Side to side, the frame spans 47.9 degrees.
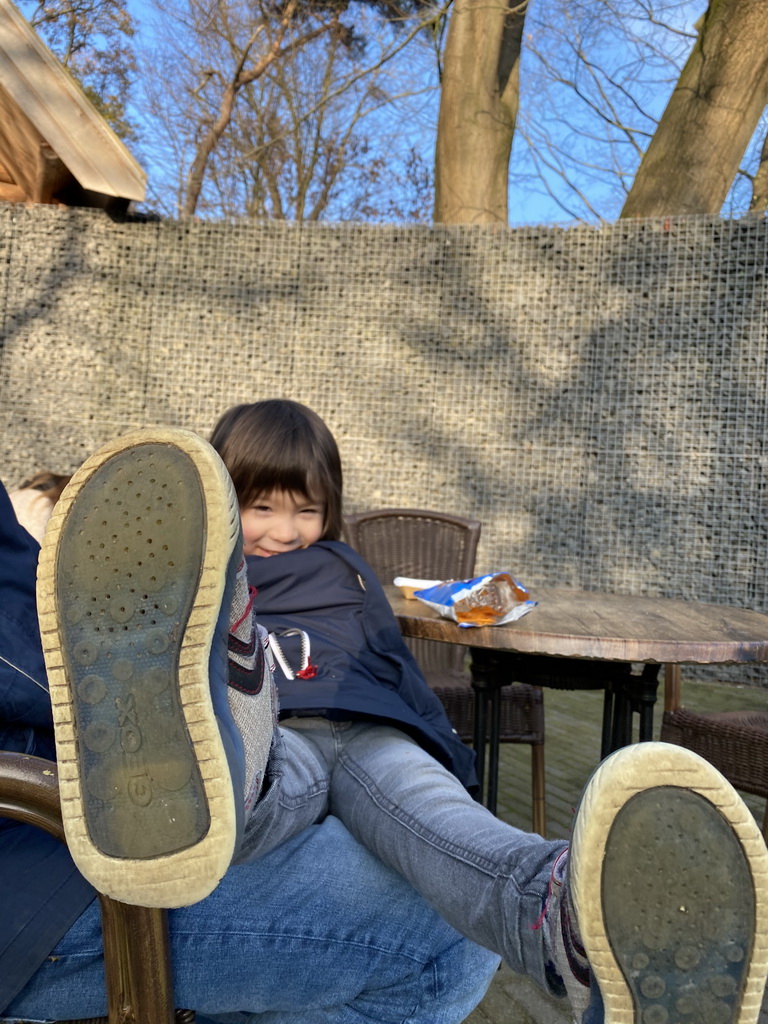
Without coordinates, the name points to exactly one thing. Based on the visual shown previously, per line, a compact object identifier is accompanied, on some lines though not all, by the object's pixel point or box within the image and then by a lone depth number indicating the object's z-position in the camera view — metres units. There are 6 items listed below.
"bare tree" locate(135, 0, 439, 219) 11.98
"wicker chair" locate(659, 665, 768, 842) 2.45
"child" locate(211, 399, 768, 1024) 0.92
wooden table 1.90
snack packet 2.05
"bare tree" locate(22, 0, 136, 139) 11.44
